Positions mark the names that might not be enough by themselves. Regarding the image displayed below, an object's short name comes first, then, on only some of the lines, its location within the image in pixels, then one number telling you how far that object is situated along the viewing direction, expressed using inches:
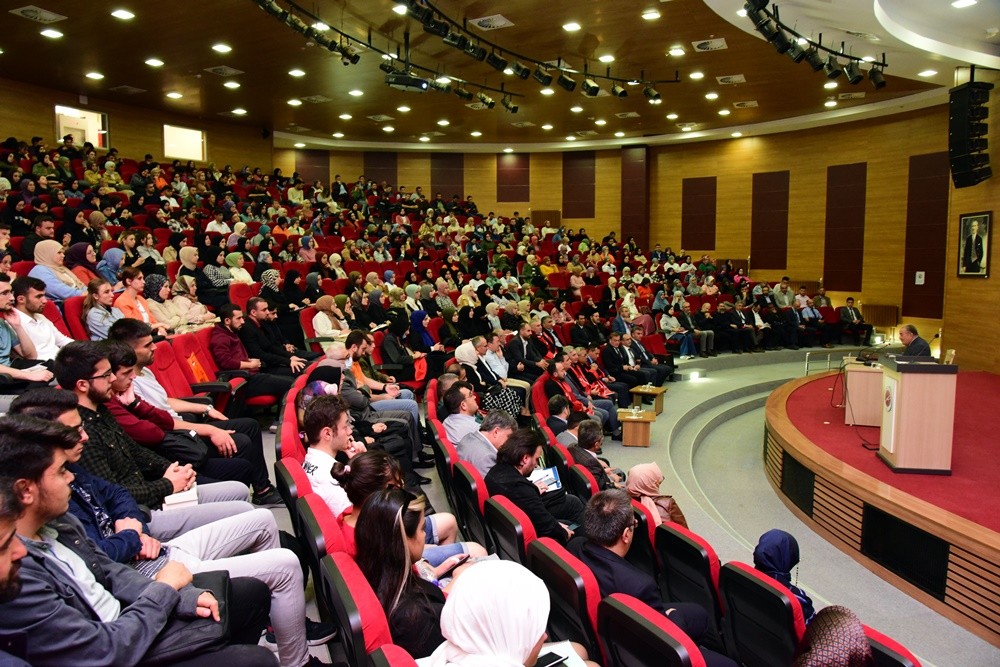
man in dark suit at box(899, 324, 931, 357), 277.7
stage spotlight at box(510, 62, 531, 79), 346.3
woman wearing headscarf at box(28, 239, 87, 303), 177.0
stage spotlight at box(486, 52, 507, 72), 331.5
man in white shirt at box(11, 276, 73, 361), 136.6
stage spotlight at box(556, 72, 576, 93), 372.3
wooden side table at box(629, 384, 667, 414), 281.0
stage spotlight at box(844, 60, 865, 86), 316.5
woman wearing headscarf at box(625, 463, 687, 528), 133.5
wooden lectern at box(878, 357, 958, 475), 171.8
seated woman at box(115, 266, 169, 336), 173.3
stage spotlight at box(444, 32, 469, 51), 286.9
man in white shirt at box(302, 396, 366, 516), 104.9
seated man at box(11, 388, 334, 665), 76.8
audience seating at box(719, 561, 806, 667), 83.0
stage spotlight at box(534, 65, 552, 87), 358.9
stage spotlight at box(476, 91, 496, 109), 413.8
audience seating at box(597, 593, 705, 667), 63.5
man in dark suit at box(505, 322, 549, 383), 279.1
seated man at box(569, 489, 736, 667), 87.0
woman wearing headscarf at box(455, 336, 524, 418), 222.2
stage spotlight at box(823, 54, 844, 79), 311.8
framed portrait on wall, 330.0
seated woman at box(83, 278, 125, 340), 152.9
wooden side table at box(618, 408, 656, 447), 239.8
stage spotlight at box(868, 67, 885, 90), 326.0
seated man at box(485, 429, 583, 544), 115.2
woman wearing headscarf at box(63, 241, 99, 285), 211.3
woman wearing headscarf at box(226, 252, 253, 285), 284.5
